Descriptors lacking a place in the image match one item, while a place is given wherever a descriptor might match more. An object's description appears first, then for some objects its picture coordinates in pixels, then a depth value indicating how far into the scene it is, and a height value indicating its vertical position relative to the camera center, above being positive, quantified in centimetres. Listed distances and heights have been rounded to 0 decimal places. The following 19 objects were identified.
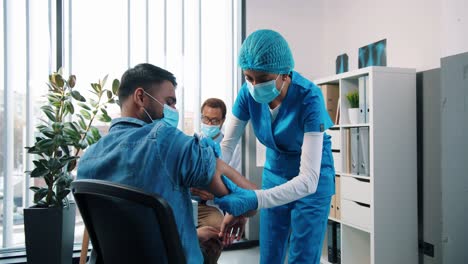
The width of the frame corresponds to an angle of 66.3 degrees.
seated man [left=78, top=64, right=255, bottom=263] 88 -7
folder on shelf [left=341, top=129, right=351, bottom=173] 238 -12
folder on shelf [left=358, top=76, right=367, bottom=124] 224 +22
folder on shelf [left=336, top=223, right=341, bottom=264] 251 -77
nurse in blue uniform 125 -5
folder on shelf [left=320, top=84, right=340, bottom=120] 261 +28
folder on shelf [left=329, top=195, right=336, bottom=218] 253 -53
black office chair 72 -20
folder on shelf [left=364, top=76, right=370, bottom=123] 221 +22
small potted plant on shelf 231 +18
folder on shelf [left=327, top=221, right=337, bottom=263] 253 -77
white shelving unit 215 -22
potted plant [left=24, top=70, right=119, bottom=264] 220 -23
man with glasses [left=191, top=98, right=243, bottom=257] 260 +12
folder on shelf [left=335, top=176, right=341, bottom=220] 248 -46
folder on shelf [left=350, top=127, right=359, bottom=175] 230 -10
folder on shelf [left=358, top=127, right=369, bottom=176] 223 -11
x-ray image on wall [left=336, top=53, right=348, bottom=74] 292 +59
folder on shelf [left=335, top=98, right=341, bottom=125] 250 +13
